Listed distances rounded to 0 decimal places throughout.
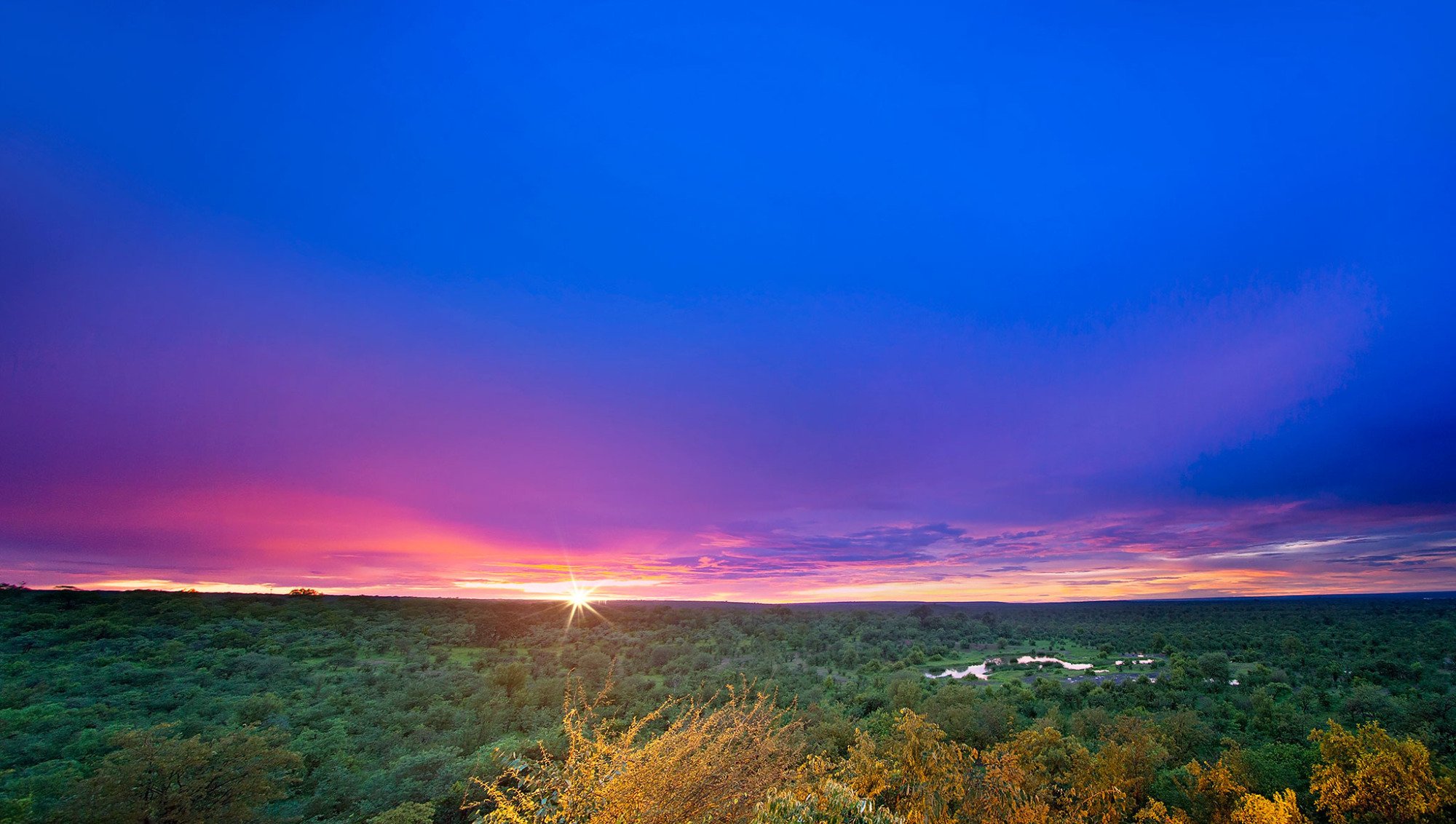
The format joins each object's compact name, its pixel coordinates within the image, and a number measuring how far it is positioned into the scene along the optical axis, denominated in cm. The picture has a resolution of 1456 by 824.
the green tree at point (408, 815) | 1748
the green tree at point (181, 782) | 1562
